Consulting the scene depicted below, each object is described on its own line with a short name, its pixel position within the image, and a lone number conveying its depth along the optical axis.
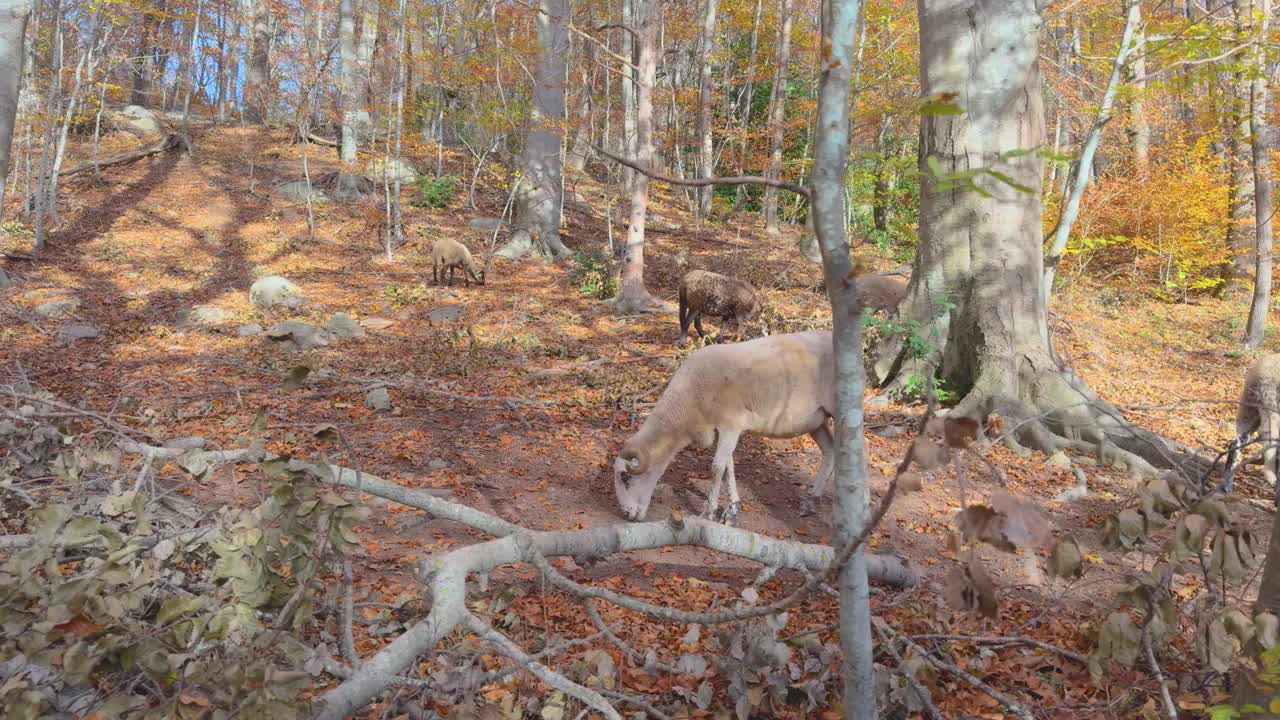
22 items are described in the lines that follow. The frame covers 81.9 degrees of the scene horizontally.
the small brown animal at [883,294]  11.60
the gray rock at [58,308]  13.17
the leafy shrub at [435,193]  24.92
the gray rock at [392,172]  25.21
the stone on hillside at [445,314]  14.36
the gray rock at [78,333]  11.65
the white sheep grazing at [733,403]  6.18
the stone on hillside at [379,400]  8.53
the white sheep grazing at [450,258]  17.34
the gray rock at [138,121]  29.93
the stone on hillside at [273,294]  14.52
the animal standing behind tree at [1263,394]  7.59
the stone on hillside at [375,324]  13.39
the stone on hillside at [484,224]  23.09
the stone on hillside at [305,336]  11.59
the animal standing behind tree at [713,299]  12.59
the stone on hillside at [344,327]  12.69
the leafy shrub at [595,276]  16.78
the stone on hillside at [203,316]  12.95
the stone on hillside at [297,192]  24.33
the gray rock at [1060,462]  6.90
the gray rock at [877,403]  8.41
